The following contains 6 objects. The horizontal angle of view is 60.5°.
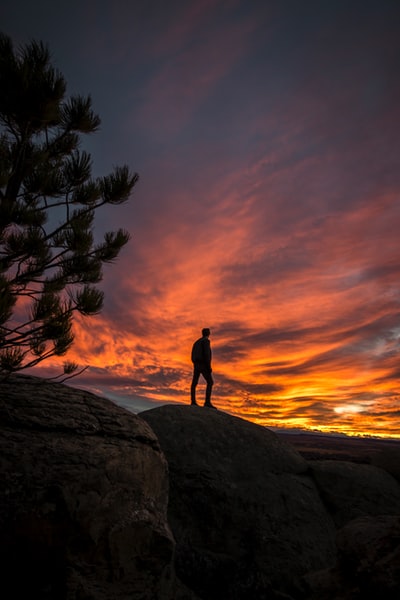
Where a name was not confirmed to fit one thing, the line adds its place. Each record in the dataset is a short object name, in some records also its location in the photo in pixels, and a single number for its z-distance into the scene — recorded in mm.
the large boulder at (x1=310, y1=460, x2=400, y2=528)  8406
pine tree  6477
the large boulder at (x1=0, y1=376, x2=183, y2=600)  4203
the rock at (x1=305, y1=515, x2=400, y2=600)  3873
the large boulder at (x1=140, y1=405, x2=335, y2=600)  6426
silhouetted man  12094
